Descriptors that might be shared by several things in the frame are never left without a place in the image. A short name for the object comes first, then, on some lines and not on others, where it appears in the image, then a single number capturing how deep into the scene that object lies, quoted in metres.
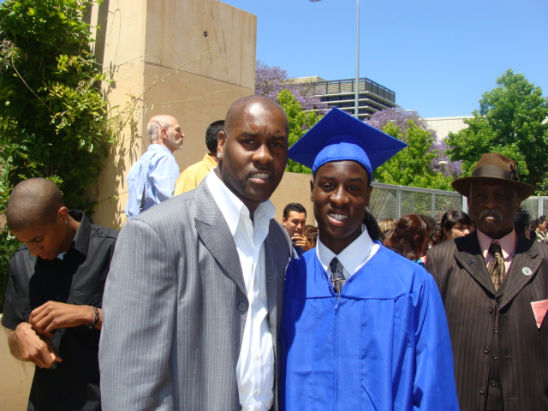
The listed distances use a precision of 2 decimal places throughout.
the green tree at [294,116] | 17.66
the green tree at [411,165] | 18.23
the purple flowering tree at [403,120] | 34.57
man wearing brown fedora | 2.85
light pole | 19.84
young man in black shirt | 2.33
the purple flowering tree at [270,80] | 27.42
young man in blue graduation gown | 1.94
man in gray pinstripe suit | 1.67
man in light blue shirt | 4.34
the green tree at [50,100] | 5.43
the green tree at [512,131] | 24.81
